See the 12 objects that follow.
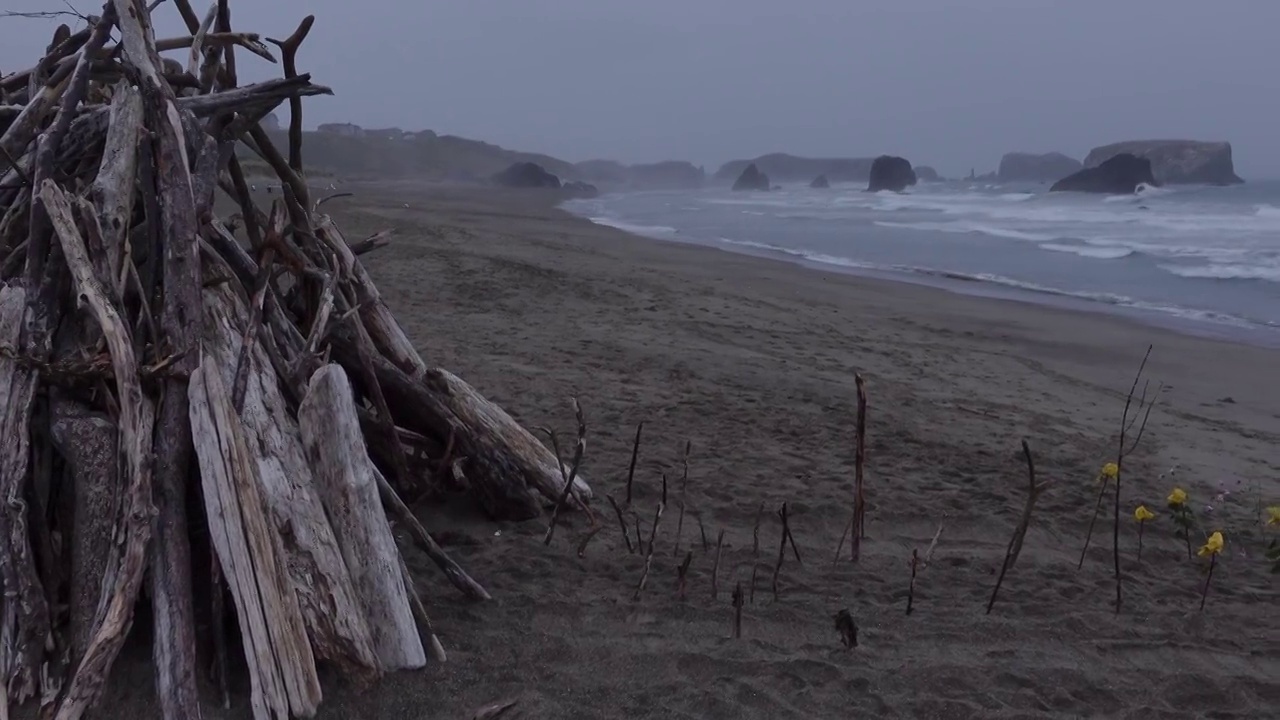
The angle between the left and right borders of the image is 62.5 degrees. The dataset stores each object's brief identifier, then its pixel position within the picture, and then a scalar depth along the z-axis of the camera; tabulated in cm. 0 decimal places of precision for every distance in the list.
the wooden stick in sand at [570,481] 397
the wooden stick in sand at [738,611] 340
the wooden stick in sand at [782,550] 371
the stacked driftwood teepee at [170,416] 280
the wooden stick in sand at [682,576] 365
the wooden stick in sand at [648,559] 369
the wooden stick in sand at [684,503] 412
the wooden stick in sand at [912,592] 367
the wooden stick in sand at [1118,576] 374
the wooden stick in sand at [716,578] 375
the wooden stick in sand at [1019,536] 352
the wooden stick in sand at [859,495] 392
